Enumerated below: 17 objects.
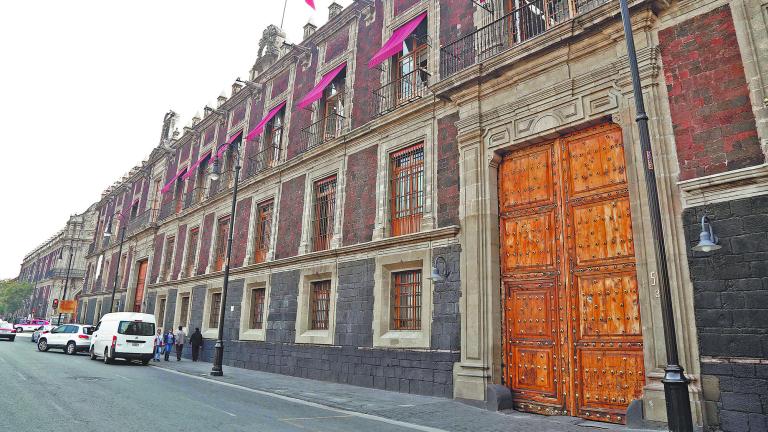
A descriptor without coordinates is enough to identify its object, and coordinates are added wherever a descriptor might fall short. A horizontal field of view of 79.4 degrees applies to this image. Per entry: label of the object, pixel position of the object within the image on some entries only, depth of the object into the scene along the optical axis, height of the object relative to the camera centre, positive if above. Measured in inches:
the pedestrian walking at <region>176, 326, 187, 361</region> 807.7 -19.6
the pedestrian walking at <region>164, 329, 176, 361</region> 781.9 -19.3
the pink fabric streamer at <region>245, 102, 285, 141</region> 740.6 +336.1
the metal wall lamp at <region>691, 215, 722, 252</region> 249.9 +56.5
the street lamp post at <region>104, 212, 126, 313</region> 1431.3 +339.3
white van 683.4 -11.9
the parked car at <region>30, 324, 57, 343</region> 932.0 -3.4
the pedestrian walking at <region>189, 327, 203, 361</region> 793.6 -18.0
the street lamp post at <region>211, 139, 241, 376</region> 562.3 +12.3
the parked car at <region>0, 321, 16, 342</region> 1292.2 -12.8
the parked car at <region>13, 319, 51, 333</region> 1692.2 -0.7
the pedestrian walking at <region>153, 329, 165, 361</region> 787.4 -23.1
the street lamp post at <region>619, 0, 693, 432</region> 205.9 +20.7
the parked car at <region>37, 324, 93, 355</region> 861.2 -19.7
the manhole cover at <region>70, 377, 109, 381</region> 458.1 -48.9
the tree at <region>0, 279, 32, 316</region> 2834.6 +192.1
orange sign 1537.9 +70.1
